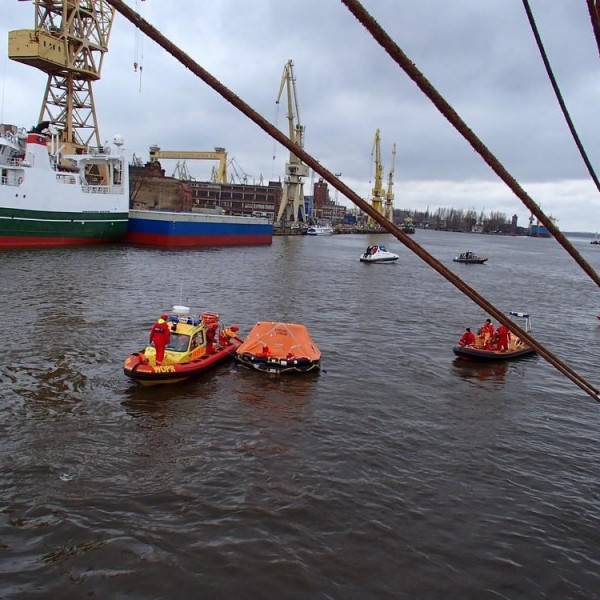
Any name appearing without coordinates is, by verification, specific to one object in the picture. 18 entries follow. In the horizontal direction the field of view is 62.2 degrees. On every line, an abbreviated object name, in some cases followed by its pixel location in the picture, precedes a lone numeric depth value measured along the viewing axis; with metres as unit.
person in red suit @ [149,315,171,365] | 15.24
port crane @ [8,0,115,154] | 53.50
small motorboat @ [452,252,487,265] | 72.62
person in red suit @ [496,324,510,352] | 21.52
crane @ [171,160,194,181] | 159.45
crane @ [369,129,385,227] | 154.25
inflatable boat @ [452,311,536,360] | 20.73
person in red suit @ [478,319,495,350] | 21.55
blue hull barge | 59.19
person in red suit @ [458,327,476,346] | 21.35
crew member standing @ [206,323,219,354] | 17.84
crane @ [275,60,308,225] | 102.75
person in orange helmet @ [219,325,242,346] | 18.94
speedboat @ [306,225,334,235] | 128.38
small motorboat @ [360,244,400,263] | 63.66
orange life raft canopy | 17.22
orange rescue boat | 14.97
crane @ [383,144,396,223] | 174.38
